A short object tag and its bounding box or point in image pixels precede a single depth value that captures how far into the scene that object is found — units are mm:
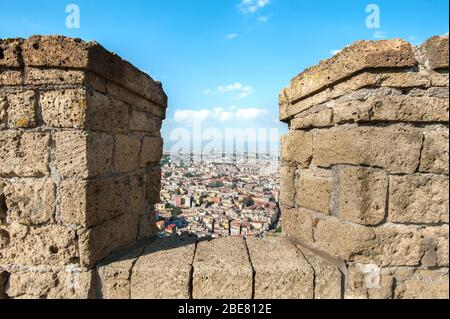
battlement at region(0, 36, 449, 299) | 1887
